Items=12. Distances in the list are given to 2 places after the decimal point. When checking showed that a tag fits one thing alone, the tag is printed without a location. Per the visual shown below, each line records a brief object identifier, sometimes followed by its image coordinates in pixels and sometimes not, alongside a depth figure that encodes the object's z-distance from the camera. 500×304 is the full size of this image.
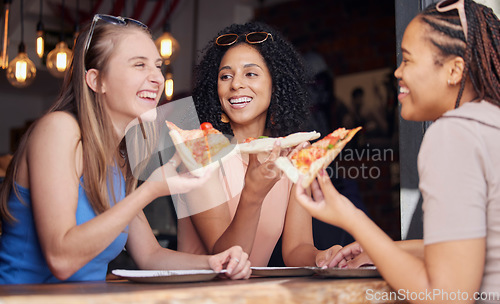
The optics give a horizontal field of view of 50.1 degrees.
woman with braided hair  1.23
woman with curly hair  1.97
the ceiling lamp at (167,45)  4.91
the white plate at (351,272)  1.48
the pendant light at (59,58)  4.48
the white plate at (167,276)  1.37
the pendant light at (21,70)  4.37
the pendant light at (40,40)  4.45
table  1.06
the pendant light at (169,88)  4.51
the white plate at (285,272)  1.56
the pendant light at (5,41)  4.09
